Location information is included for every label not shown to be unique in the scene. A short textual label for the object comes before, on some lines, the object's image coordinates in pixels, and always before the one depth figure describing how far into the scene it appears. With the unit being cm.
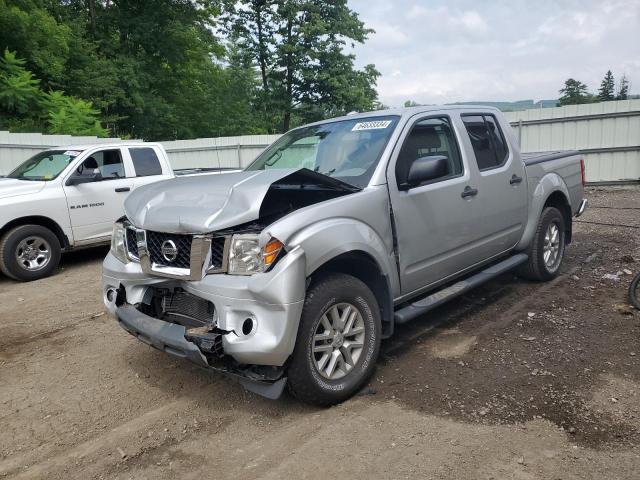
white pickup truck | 686
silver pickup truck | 290
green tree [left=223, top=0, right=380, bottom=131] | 2473
